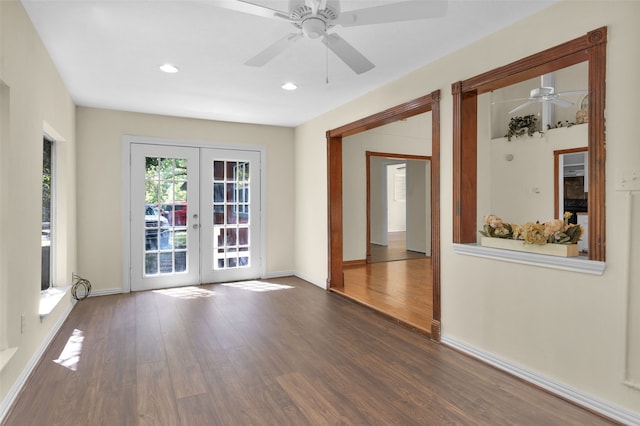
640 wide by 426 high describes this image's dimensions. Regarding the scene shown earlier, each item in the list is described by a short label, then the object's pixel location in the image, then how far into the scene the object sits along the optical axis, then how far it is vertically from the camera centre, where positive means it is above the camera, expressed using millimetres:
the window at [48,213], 3611 -32
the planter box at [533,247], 2333 -250
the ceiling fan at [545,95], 4390 +1409
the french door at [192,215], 5027 -75
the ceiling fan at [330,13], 1771 +997
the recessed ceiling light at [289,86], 3816 +1331
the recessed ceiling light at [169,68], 3330 +1317
